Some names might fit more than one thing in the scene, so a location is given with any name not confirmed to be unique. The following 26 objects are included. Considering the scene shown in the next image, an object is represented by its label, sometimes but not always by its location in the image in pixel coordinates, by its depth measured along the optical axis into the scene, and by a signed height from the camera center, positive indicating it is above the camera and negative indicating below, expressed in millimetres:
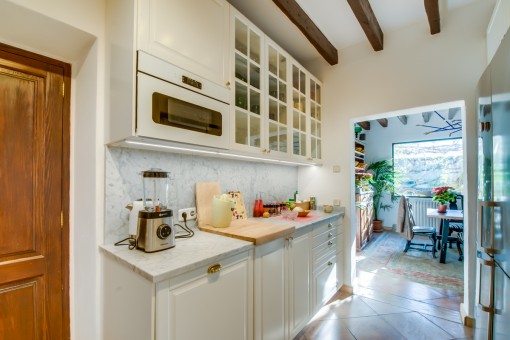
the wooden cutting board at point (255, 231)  1471 -420
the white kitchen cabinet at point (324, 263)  2158 -920
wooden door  1217 -145
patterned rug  2961 -1378
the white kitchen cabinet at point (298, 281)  1813 -899
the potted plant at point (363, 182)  4309 -216
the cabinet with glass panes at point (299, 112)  2447 +635
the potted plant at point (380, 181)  5594 -239
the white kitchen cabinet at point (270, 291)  1484 -806
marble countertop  1012 -430
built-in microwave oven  1169 +362
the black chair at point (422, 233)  3837 -1030
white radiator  5187 -869
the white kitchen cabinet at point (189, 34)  1207 +787
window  5082 +133
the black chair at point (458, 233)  3717 -1060
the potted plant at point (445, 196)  3947 -431
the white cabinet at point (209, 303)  1012 -649
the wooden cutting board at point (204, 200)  1799 -232
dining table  3397 -825
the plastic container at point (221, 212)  1747 -309
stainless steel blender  1225 -302
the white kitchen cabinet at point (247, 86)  1729 +665
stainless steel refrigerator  1018 -159
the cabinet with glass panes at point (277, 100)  2078 +660
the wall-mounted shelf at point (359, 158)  4602 +296
